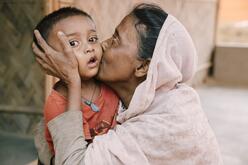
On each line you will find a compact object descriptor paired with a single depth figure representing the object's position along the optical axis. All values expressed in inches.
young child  40.3
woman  37.4
